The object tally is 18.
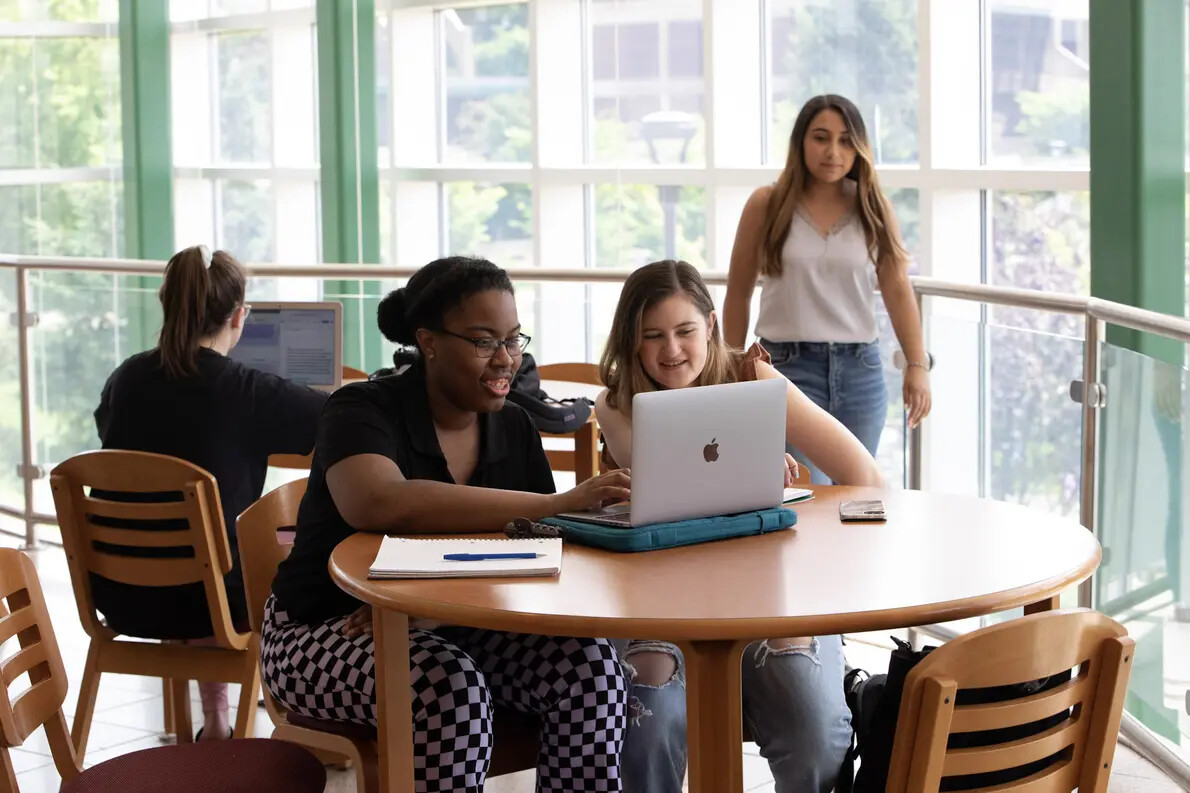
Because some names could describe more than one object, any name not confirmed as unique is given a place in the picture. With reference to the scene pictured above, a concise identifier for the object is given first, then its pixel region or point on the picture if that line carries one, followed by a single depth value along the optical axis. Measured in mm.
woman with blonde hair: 4158
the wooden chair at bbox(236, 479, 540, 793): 4057
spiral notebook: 3627
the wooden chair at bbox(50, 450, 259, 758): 5324
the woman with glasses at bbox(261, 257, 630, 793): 3962
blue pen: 3750
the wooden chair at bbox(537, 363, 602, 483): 6980
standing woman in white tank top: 6914
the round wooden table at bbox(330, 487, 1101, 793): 3270
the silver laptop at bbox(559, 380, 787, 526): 3757
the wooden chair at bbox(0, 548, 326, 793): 3698
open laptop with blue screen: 7455
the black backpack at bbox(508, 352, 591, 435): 6396
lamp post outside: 11822
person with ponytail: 5797
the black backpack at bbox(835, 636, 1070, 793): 3278
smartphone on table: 4220
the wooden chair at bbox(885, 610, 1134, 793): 3017
